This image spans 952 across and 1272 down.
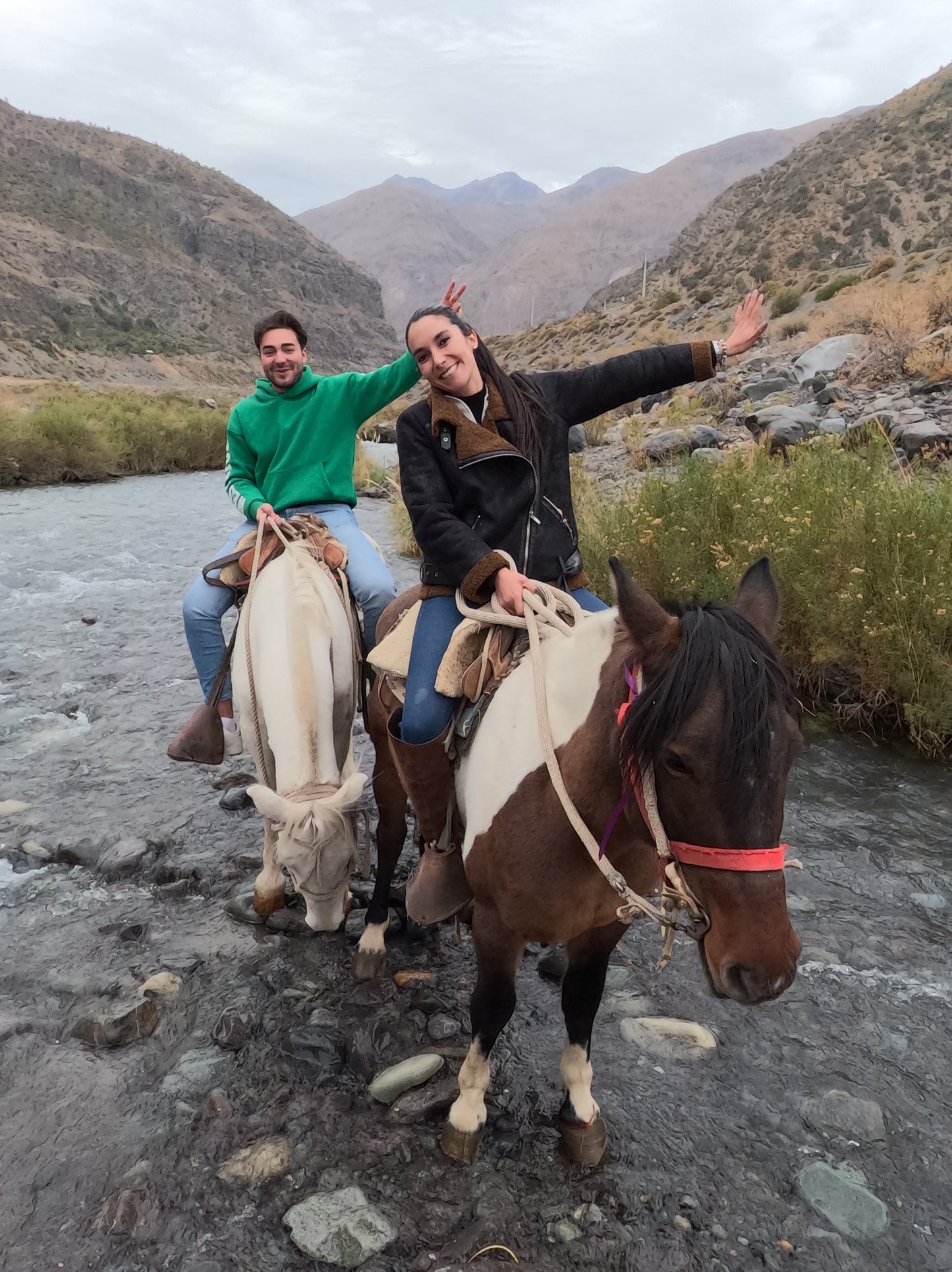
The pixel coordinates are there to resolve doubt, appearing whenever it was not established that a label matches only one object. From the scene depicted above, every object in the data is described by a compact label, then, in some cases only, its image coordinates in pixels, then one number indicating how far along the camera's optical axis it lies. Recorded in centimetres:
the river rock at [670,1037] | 286
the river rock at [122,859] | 398
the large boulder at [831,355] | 1294
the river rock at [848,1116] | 250
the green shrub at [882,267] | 2386
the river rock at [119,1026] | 284
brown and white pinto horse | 157
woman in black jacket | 246
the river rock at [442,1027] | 292
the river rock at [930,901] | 354
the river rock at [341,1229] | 208
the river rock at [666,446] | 993
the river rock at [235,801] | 471
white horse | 258
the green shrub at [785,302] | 2453
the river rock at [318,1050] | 276
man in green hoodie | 408
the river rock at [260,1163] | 232
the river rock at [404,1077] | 262
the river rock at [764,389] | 1251
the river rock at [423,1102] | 254
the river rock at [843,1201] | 220
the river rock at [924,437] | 753
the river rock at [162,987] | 311
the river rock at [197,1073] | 265
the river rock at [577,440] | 1359
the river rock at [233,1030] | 284
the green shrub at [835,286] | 2356
